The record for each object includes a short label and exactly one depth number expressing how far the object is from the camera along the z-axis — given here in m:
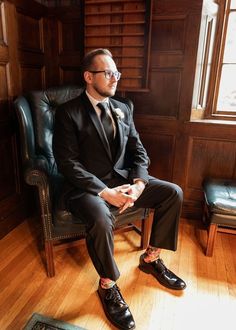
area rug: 1.37
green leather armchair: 1.59
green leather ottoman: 1.79
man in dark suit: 1.48
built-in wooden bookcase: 2.06
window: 2.18
